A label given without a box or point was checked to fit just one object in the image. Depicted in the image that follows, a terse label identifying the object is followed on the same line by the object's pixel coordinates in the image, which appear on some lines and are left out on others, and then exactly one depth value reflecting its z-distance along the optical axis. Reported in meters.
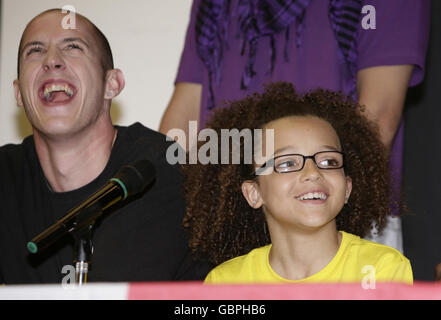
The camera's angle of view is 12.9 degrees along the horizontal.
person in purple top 2.77
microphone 2.38
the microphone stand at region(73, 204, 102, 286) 2.39
